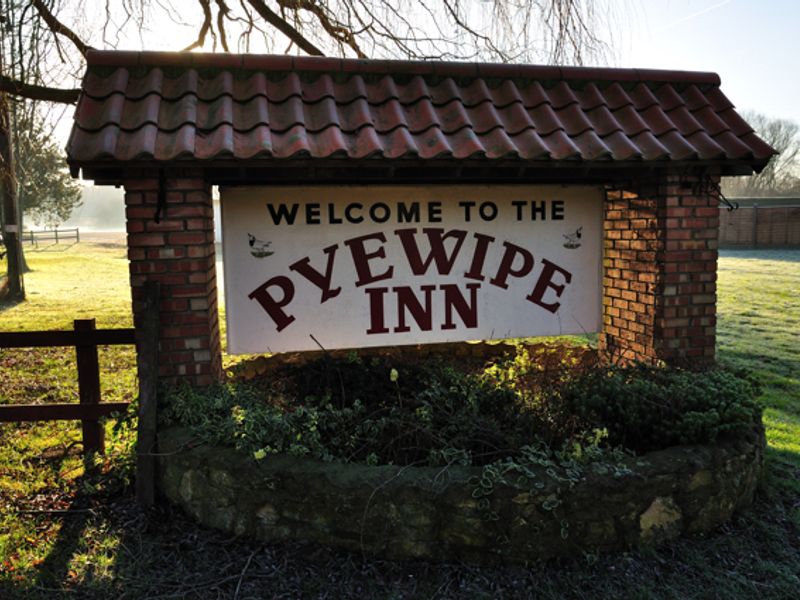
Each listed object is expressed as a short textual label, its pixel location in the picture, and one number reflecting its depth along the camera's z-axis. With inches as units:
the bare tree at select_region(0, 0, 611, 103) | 245.9
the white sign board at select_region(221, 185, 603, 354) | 182.2
